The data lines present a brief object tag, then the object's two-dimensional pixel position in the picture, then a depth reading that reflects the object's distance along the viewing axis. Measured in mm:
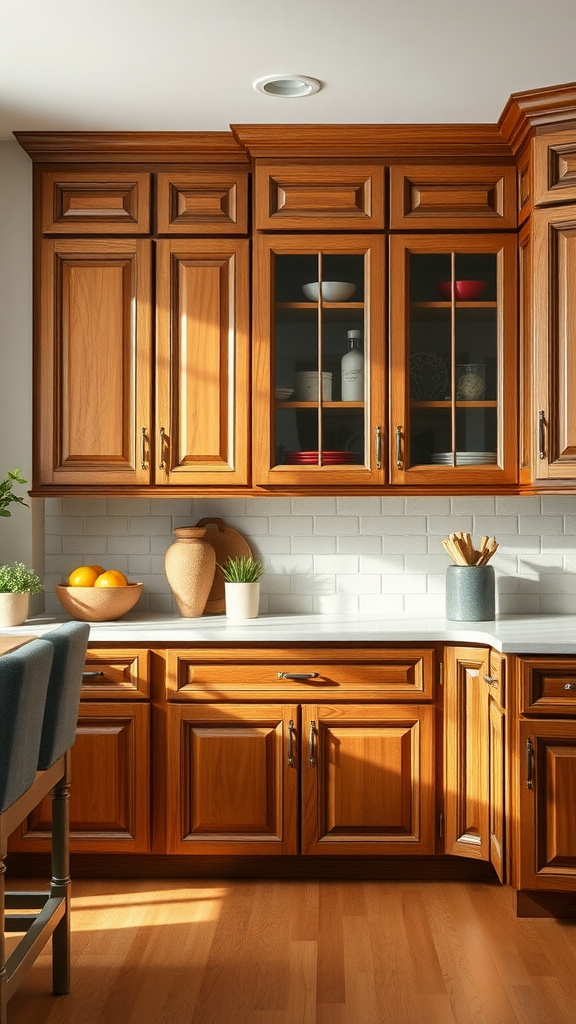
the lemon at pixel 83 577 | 3713
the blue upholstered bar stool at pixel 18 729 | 2000
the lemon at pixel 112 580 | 3680
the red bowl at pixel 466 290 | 3639
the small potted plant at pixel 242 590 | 3744
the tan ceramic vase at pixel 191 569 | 3762
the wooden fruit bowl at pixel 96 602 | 3648
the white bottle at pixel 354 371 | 3656
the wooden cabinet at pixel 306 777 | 3398
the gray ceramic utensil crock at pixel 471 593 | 3670
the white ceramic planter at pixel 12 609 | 3506
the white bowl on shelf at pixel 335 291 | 3658
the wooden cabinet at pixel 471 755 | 3293
